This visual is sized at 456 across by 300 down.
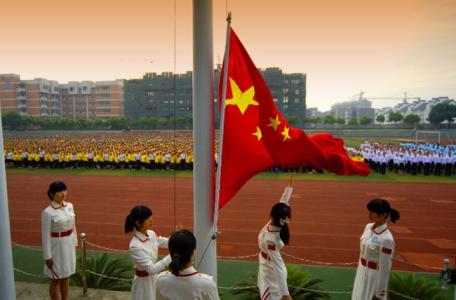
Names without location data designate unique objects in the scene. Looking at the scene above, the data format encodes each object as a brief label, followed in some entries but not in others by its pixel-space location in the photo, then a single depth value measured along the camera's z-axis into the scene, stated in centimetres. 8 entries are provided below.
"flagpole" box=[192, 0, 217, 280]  301
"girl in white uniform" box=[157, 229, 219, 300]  197
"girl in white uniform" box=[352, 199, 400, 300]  303
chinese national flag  316
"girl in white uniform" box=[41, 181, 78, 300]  368
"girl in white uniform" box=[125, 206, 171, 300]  279
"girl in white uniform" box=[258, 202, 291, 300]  318
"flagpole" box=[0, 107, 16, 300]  290
